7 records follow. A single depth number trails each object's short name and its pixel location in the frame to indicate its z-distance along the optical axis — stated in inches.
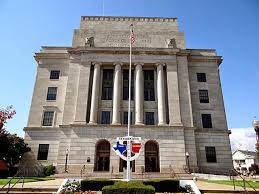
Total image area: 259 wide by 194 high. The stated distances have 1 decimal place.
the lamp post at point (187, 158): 1235.5
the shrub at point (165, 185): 659.4
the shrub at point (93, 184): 657.6
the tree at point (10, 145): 1126.4
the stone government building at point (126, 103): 1264.8
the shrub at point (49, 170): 1189.7
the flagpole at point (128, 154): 784.3
